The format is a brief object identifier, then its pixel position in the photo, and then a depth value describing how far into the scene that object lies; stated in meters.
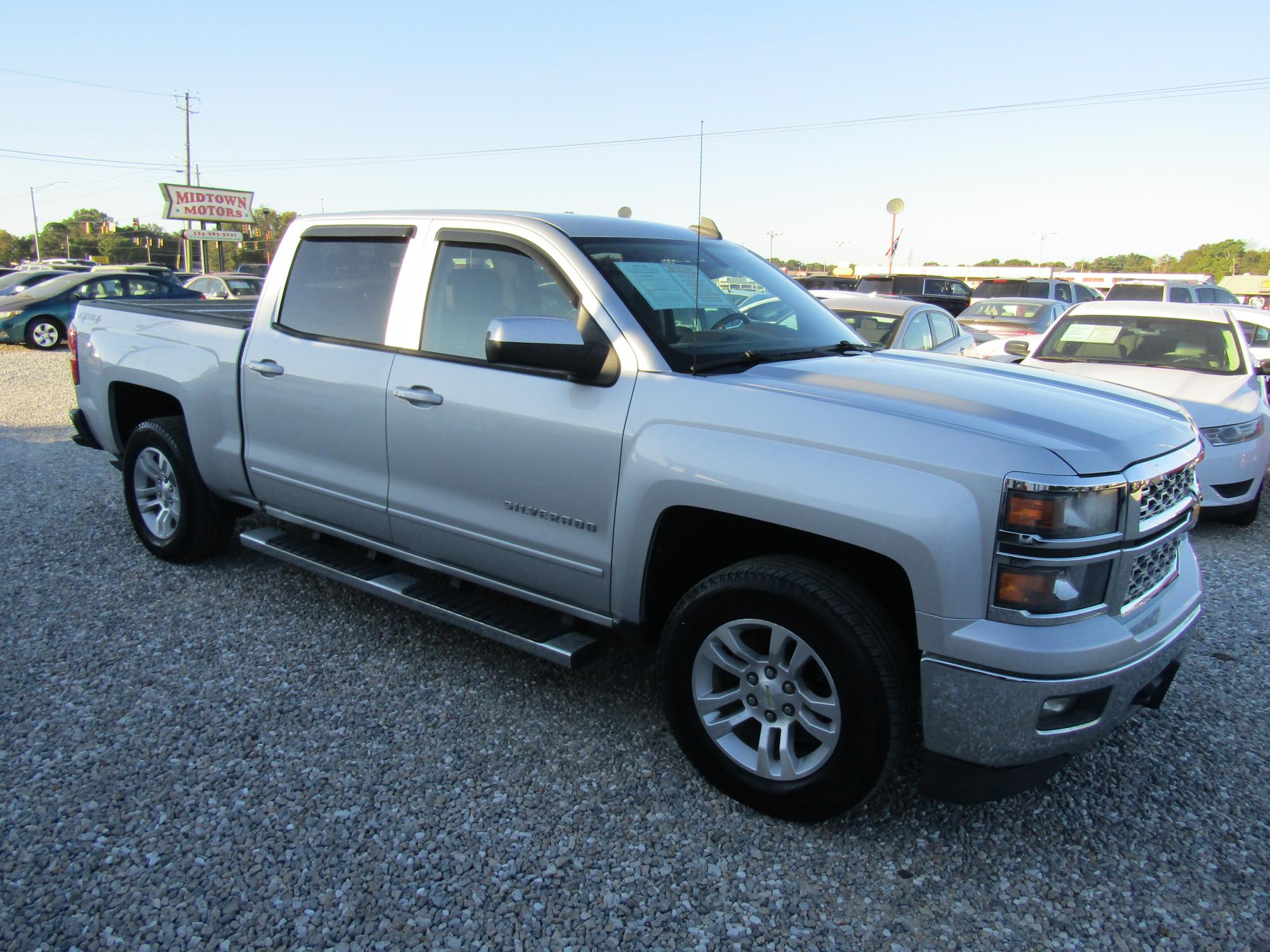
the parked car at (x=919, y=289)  19.38
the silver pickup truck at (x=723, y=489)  2.34
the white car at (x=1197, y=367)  5.98
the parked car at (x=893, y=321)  7.70
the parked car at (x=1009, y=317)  12.38
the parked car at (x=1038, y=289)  17.52
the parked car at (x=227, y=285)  18.78
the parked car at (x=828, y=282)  23.27
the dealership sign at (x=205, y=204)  42.88
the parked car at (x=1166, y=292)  15.11
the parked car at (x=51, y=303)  16.41
